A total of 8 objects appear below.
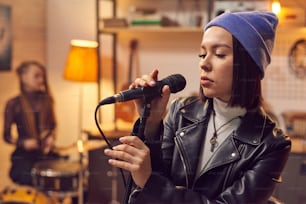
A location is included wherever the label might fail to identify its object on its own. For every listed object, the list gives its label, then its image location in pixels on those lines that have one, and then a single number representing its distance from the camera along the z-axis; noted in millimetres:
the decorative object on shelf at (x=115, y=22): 4064
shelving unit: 4005
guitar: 3292
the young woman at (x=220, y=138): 1952
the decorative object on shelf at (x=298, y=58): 3741
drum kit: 3642
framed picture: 3860
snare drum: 3665
